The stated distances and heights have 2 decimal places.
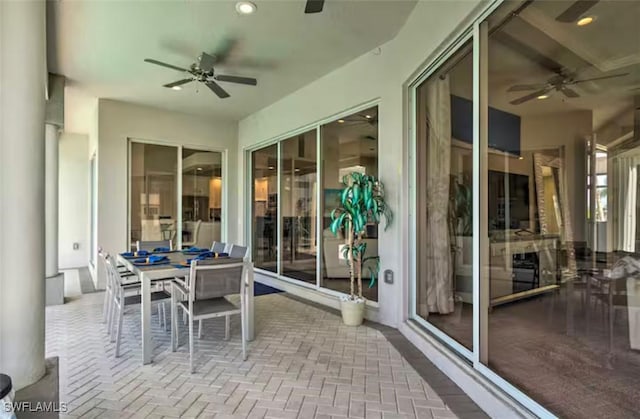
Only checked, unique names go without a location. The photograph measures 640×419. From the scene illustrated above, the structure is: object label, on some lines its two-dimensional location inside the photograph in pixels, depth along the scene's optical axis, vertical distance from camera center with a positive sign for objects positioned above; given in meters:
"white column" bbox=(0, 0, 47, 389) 1.45 +0.08
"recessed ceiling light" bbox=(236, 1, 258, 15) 3.06 +1.87
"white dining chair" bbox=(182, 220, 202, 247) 6.75 -0.48
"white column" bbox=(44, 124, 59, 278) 4.77 +0.06
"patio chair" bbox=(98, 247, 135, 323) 3.42 -0.92
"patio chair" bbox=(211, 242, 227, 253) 4.31 -0.47
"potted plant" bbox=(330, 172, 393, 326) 3.69 -0.07
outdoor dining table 2.84 -0.64
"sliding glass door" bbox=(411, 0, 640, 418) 2.45 +0.11
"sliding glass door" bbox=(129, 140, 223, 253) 6.15 +0.30
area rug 5.42 -1.32
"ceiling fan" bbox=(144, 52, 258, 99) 3.76 +1.63
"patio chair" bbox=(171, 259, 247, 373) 2.75 -0.70
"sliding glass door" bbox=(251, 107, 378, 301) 4.72 +0.24
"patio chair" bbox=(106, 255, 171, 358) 3.05 -0.83
